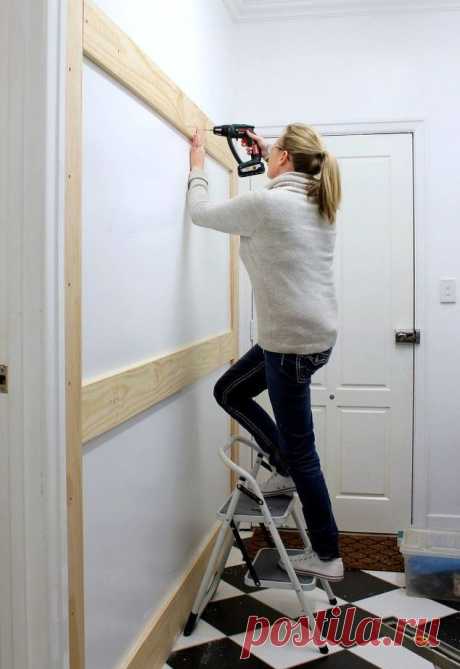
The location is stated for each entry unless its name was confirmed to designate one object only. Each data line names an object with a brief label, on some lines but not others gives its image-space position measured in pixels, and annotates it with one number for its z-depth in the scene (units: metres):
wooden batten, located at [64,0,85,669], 1.39
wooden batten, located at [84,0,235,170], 1.53
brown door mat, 2.93
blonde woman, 2.11
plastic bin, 2.59
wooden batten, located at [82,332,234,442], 1.54
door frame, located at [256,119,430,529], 3.25
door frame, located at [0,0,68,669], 1.32
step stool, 2.23
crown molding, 3.21
